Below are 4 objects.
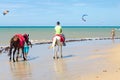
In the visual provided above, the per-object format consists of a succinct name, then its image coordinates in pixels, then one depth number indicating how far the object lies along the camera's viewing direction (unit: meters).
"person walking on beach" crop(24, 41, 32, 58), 14.03
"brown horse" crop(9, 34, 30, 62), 13.28
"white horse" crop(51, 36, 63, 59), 13.92
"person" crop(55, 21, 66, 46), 13.73
